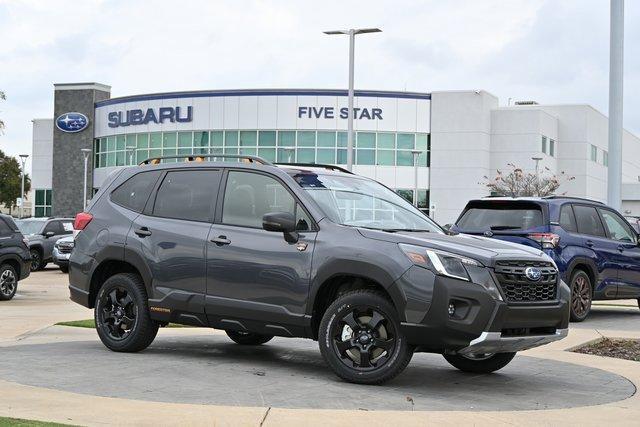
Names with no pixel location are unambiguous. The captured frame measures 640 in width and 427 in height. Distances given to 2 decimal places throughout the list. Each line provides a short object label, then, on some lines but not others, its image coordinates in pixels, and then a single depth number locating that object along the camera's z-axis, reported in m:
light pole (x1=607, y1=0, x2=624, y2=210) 17.83
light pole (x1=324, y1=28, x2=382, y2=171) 30.25
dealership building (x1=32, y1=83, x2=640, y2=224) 61.44
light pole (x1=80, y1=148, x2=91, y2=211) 63.88
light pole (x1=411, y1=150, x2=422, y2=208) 56.52
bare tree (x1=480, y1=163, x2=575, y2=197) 57.47
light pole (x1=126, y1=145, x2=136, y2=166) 65.81
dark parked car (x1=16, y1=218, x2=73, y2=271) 29.28
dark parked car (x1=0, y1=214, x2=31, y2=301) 17.67
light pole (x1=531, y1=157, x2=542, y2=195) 57.07
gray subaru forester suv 7.63
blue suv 14.32
